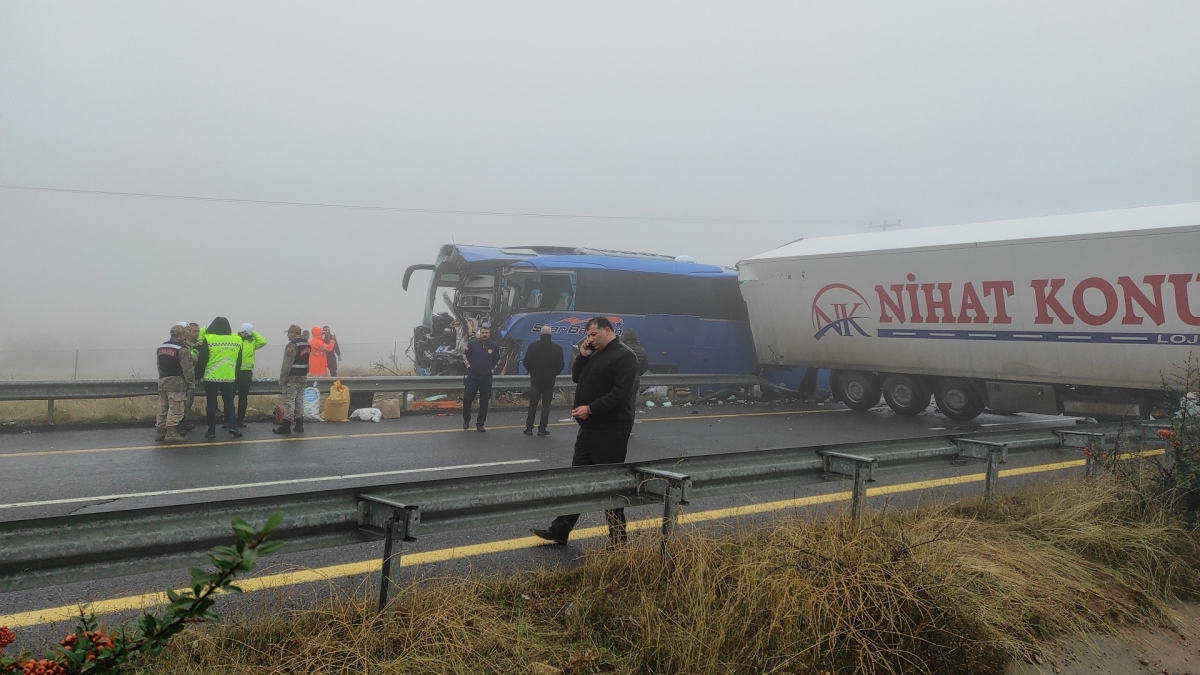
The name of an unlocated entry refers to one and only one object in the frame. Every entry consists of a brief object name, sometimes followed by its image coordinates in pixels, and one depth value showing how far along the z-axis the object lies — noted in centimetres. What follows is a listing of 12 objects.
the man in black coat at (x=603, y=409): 589
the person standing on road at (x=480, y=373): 1312
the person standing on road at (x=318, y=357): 1956
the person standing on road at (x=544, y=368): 1296
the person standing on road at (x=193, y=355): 1173
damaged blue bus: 1833
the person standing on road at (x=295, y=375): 1248
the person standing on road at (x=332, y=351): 2097
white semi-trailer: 1245
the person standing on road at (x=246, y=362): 1273
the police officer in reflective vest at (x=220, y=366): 1203
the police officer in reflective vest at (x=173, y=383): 1126
